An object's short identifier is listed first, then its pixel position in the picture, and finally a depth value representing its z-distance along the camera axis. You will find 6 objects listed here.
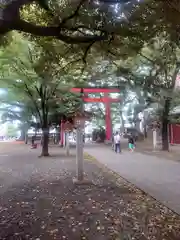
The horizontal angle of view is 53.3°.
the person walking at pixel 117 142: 12.97
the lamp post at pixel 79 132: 6.35
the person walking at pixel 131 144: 13.79
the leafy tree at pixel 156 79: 11.91
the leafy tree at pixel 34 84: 9.10
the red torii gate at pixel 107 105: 19.24
